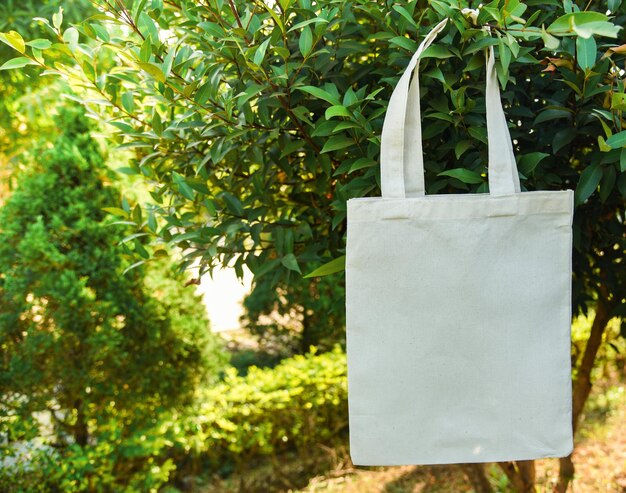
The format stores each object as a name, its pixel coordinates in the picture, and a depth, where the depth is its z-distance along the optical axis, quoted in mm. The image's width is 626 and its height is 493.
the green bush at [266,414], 4043
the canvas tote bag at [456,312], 1084
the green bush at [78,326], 3176
